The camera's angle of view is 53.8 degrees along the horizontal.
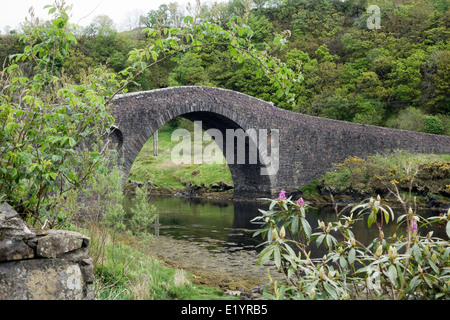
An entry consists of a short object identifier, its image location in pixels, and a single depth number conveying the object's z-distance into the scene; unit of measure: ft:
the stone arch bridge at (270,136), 53.64
